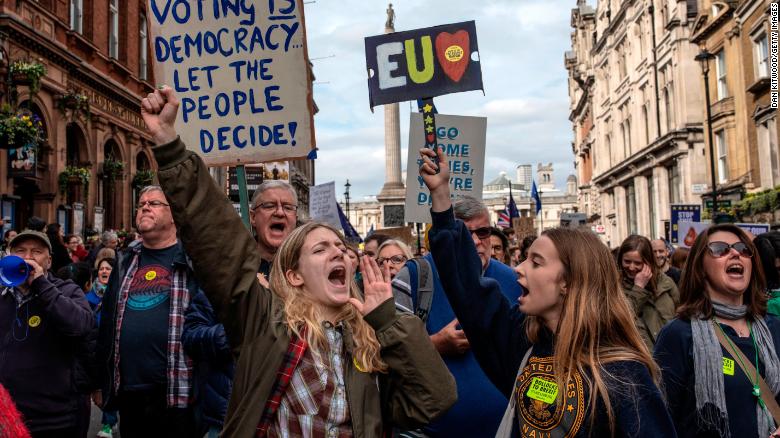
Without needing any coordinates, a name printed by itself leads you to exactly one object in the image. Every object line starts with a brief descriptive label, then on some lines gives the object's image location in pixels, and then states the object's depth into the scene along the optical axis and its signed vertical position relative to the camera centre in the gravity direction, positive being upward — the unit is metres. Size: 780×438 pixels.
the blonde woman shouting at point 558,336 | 2.36 -0.41
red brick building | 15.20 +3.73
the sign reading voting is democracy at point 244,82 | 3.87 +0.90
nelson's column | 50.44 +6.05
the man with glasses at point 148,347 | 3.99 -0.60
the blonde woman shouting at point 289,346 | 2.44 -0.40
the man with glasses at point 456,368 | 3.56 -0.71
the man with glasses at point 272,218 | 4.18 +0.14
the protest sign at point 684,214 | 19.12 +0.36
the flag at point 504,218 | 25.08 +0.53
